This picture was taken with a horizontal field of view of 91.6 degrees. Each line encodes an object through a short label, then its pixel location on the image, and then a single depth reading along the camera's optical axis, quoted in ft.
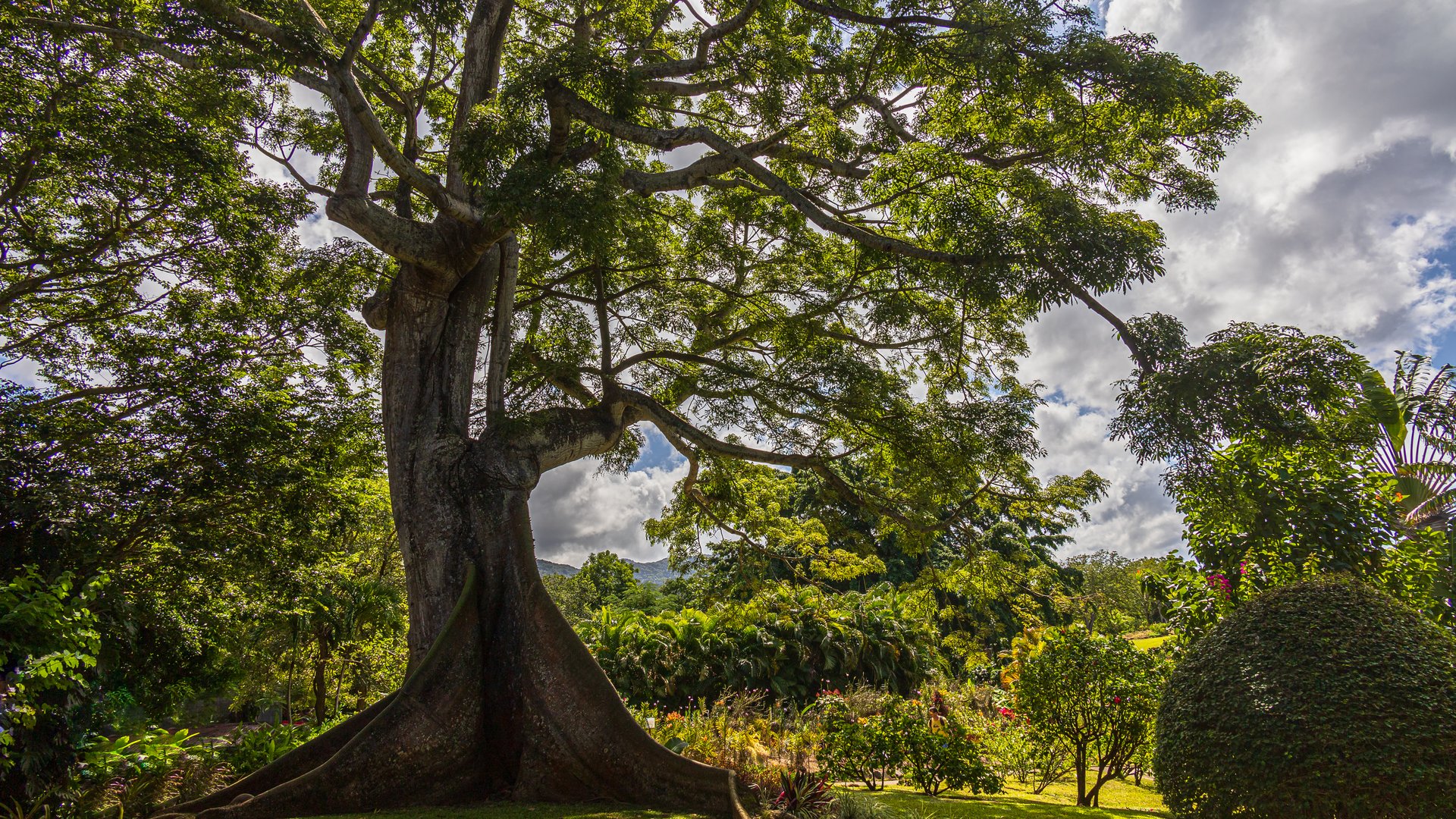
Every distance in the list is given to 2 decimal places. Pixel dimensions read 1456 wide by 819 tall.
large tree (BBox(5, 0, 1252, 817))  19.03
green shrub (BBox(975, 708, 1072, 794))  31.40
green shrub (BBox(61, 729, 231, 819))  20.65
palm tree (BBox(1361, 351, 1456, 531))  51.37
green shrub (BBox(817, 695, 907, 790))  29.22
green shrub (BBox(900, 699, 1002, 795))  28.27
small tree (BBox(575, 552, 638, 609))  127.34
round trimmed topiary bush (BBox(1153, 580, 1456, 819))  14.78
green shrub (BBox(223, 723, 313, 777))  28.60
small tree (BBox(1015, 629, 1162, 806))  26.73
